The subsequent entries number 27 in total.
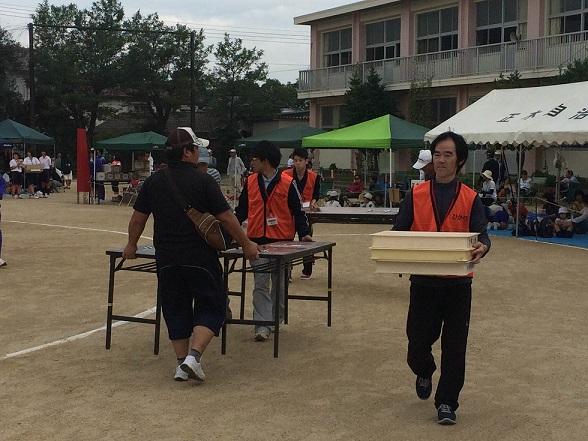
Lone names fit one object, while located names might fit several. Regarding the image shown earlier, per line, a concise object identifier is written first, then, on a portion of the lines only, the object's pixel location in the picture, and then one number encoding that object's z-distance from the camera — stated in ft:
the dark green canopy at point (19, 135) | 103.09
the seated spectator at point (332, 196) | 74.93
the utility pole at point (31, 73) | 137.18
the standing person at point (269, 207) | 24.72
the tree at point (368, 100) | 117.39
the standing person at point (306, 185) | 35.88
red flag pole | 86.33
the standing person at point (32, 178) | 97.96
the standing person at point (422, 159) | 46.98
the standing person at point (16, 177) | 97.60
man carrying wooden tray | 16.62
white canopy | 50.82
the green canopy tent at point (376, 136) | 69.67
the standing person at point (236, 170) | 78.89
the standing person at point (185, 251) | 19.45
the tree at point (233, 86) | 176.65
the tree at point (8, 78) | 164.02
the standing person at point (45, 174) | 100.73
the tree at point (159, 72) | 172.35
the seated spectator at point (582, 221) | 56.70
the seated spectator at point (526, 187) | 76.27
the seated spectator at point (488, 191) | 65.36
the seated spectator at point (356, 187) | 82.53
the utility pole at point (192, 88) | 144.77
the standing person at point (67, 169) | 123.54
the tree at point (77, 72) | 171.01
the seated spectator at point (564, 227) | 55.88
